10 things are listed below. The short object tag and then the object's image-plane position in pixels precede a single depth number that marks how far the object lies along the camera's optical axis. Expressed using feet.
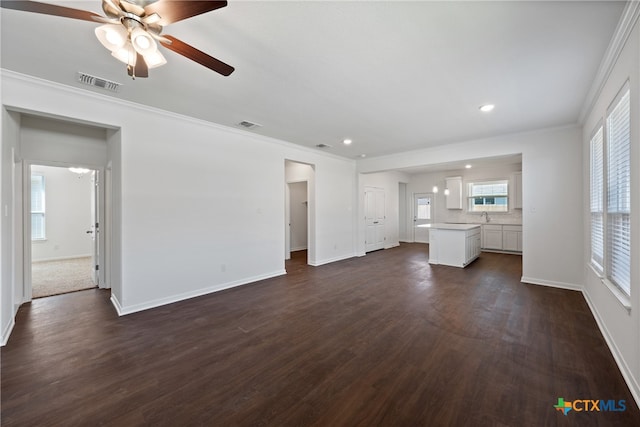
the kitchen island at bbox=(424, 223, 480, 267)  19.04
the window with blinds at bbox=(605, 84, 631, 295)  6.92
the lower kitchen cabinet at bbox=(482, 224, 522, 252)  24.53
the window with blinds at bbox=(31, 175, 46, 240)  21.48
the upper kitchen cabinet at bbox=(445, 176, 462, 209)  28.35
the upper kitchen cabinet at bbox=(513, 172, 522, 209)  24.64
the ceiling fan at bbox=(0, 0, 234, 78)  4.68
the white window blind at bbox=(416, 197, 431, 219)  31.71
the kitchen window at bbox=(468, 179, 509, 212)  26.25
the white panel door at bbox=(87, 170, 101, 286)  14.66
